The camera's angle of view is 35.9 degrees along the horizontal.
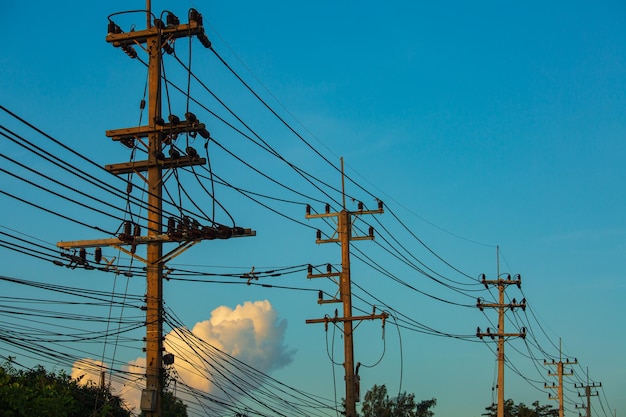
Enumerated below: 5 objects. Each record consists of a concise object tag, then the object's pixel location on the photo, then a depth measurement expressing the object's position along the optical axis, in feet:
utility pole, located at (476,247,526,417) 174.09
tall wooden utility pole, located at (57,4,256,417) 75.56
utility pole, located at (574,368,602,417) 301.22
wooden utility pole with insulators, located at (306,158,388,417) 117.50
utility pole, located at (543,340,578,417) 269.85
